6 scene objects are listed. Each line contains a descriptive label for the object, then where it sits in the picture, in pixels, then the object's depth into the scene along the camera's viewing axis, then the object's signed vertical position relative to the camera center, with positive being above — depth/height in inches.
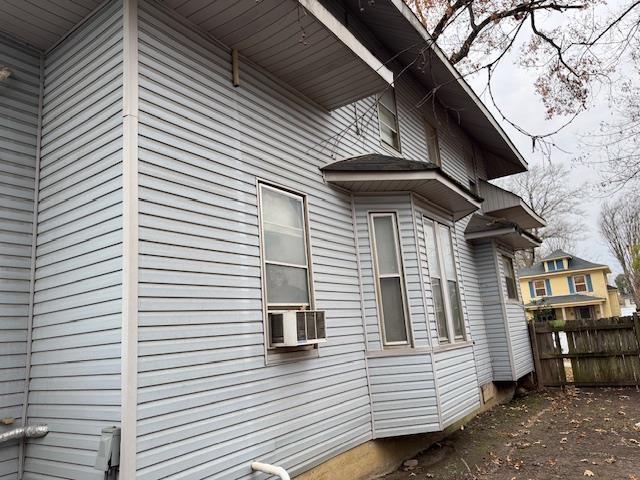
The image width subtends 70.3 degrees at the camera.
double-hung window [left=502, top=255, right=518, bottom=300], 459.2 +41.5
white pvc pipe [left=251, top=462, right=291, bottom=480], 151.2 -43.4
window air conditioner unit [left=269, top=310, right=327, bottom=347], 173.5 +2.7
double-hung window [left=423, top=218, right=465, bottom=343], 266.1 +25.1
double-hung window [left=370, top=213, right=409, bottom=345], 240.5 +26.0
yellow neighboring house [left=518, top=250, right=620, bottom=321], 1262.3 +78.1
